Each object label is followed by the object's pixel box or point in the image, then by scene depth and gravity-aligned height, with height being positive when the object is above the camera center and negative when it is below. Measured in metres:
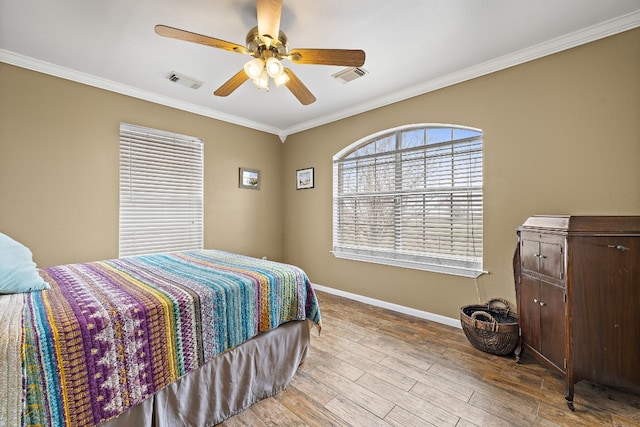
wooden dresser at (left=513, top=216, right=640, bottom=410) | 1.63 -0.53
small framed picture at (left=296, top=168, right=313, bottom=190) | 4.25 +0.57
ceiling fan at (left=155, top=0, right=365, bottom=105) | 1.63 +1.07
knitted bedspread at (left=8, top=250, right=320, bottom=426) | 1.02 -0.53
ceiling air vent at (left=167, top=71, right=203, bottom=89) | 2.79 +1.43
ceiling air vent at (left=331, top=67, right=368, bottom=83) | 2.67 +1.42
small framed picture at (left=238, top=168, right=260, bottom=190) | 4.14 +0.56
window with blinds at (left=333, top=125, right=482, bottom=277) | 2.81 +0.18
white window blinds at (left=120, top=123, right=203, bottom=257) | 3.12 +0.29
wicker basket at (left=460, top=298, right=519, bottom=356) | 2.21 -0.96
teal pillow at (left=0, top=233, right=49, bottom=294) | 1.43 -0.31
